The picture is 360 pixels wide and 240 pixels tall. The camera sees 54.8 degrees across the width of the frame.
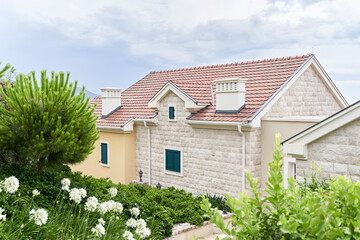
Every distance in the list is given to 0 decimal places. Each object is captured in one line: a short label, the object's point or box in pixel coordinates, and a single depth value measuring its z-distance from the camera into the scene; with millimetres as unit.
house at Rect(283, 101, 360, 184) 8461
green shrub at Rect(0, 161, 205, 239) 7555
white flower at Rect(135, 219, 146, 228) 7191
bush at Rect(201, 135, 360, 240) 3012
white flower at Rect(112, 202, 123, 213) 7532
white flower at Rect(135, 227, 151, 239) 7203
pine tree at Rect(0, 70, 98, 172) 9148
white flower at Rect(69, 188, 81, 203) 7630
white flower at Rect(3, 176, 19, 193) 7209
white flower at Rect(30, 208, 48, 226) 6281
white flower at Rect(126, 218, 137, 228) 7307
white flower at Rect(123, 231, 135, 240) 6637
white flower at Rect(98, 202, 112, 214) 7224
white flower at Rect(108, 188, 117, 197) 8789
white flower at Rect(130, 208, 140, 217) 8031
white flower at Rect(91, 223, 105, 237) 6266
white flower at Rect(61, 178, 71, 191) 8305
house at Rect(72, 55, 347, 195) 14664
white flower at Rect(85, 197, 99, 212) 7262
